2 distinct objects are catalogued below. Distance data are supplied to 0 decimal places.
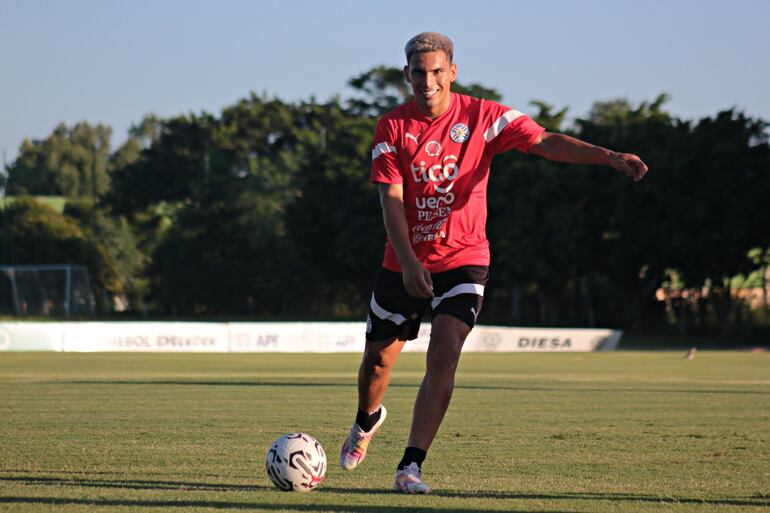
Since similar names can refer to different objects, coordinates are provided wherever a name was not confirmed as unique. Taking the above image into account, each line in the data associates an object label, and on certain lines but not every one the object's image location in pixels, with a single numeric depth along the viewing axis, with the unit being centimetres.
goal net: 6038
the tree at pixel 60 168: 13325
